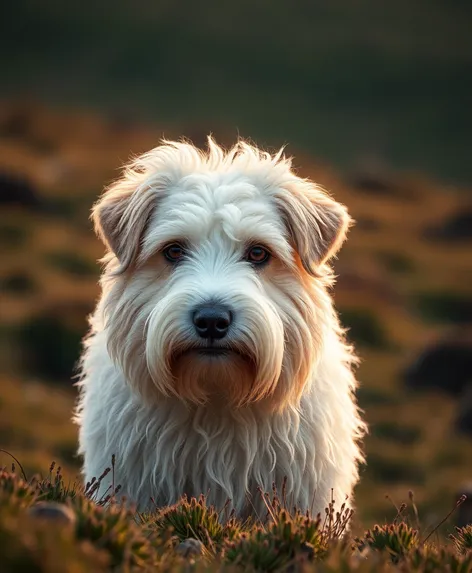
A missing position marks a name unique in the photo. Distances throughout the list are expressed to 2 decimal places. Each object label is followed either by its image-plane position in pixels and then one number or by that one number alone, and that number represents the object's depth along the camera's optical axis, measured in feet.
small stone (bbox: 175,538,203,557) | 16.84
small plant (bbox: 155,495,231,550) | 18.78
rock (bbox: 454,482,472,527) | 40.50
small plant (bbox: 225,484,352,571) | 16.21
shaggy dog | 22.04
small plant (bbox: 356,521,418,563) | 18.47
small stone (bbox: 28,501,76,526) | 13.97
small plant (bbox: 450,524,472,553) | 19.65
